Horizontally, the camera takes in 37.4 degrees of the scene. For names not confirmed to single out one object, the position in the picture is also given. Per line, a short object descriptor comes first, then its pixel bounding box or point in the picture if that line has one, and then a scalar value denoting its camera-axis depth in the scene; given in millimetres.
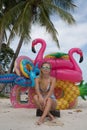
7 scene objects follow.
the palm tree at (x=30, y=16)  8124
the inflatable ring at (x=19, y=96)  4018
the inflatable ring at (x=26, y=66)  3993
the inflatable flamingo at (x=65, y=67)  3939
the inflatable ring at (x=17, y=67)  4041
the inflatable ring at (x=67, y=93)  3957
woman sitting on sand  2641
